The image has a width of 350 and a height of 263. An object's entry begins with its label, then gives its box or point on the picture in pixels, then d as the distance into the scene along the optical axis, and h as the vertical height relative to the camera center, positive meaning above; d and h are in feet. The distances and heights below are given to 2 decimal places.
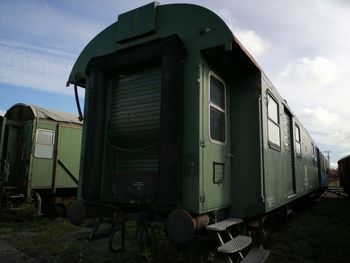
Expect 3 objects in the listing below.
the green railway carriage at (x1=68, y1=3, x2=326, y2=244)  12.27 +2.70
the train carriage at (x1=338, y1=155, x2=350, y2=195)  62.87 +2.67
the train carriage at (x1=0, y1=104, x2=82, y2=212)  30.25 +2.27
